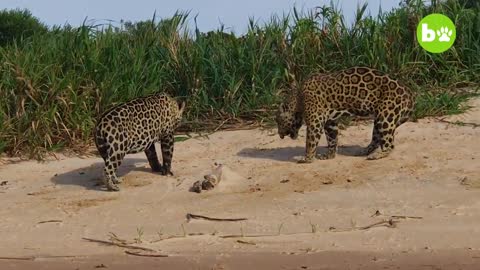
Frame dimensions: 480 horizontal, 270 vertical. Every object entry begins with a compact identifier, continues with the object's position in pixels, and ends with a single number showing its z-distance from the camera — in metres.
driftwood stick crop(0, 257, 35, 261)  13.48
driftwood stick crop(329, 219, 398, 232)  14.20
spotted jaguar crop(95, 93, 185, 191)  17.52
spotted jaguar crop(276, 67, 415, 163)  18.48
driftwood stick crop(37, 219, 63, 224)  15.82
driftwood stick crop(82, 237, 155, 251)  13.67
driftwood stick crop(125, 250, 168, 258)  13.27
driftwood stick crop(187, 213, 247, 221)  15.12
